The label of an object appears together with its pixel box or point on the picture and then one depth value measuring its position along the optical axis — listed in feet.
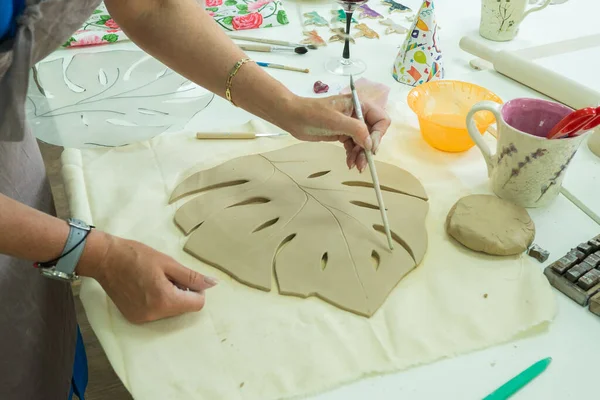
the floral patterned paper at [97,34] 4.58
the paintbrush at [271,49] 4.63
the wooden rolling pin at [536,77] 3.80
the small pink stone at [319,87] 4.14
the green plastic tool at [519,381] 2.15
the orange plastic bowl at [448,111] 3.47
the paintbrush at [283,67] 4.41
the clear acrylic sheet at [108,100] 3.68
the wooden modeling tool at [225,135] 3.59
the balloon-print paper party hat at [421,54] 4.06
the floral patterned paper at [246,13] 4.94
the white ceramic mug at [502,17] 4.83
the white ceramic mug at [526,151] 2.86
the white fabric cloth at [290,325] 2.22
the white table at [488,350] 2.20
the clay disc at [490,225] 2.75
